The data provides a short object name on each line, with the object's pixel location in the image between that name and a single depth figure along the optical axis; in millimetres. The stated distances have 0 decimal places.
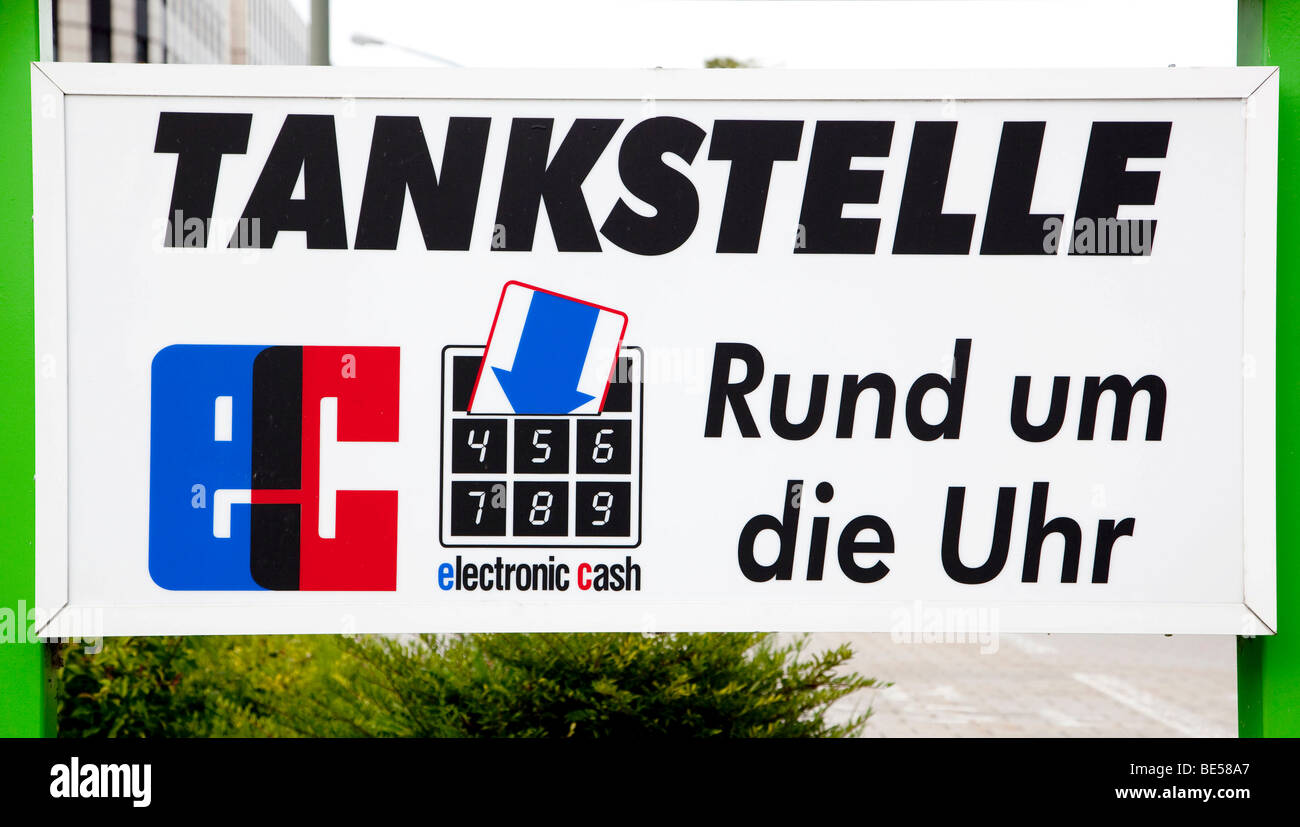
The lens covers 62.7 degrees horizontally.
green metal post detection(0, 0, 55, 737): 2734
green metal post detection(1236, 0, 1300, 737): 2779
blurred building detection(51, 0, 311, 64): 29844
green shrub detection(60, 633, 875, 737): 3955
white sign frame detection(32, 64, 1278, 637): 2732
